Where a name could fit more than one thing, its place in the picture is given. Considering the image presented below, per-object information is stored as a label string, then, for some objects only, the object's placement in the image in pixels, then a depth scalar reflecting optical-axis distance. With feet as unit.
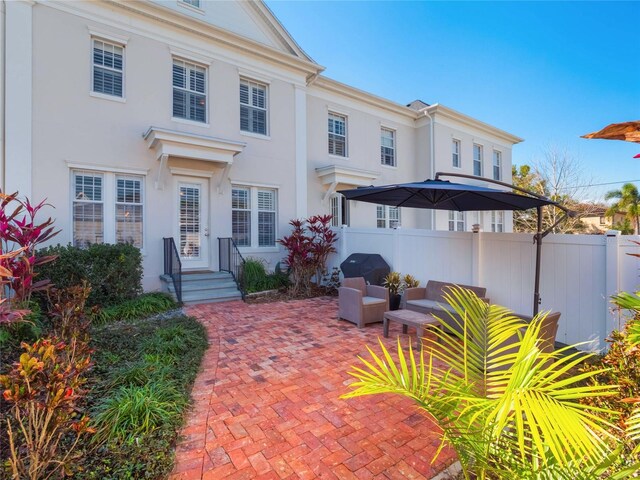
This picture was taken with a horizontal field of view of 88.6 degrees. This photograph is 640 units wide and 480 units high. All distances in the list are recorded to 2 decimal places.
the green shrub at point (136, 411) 8.77
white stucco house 22.44
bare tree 53.01
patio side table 14.98
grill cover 24.49
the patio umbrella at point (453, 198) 14.83
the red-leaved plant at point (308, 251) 29.07
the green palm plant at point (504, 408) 4.05
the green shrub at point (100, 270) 19.75
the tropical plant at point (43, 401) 6.16
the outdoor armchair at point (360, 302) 18.83
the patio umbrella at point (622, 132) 6.29
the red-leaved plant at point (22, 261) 15.37
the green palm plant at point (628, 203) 69.41
